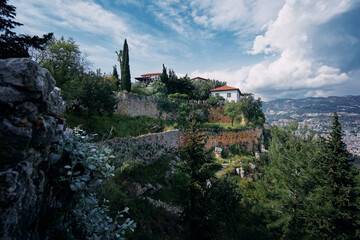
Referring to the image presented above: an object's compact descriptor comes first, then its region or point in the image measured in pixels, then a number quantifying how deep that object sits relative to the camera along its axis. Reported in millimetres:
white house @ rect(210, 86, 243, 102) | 41822
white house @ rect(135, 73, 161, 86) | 49091
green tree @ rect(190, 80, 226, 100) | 37169
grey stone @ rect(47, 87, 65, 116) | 2639
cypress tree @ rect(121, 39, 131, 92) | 28375
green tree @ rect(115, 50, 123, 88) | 31641
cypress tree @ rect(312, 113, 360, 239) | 8117
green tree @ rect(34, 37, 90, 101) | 11146
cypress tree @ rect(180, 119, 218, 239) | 8891
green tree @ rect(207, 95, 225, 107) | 33688
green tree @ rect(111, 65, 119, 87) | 34156
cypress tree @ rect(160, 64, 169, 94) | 34828
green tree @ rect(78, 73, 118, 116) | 11898
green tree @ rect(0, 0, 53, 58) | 6673
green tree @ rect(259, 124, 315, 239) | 10109
